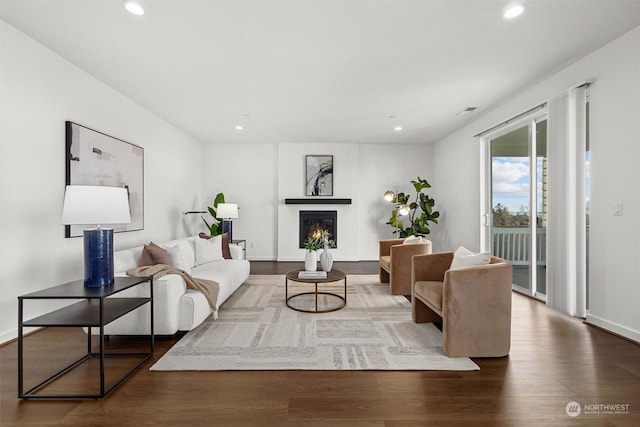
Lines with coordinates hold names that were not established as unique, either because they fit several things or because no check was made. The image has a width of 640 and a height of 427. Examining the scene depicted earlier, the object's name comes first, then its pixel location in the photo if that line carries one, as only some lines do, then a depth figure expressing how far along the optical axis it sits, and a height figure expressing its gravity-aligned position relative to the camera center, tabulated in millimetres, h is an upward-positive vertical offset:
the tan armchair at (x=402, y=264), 4188 -675
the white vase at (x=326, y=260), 3895 -577
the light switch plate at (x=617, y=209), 2883 +43
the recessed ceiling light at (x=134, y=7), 2375 +1536
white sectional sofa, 2689 -830
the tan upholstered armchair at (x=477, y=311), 2426 -739
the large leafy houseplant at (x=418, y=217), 6518 -43
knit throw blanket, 2811 -625
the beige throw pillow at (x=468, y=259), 2674 -392
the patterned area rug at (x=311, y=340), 2348 -1099
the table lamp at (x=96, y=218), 2197 -46
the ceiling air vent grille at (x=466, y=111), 4798 +1564
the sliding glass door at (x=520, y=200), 4098 +183
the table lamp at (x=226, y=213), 6117 -20
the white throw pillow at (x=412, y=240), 4367 -378
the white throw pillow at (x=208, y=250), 4398 -533
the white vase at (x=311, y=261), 3839 -583
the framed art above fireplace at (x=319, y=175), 7227 +838
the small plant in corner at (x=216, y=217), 6332 -102
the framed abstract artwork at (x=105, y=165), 3344 +556
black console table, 1921 -680
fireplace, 7234 -240
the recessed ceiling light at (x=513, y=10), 2395 +1543
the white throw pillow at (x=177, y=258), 3474 -501
